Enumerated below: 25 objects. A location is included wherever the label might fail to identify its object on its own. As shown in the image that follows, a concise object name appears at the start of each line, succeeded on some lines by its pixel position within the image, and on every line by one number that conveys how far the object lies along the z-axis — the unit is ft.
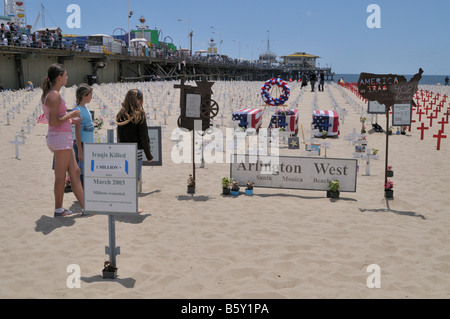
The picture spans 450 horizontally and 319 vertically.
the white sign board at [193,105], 22.39
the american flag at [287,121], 42.73
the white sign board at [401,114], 32.07
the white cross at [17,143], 29.17
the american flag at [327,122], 42.60
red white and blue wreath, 41.84
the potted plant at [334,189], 20.98
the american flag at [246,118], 44.14
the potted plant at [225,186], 21.71
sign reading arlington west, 21.26
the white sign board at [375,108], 43.88
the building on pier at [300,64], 347.11
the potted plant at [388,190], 21.24
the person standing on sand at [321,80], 127.53
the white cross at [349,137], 36.33
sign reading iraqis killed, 12.25
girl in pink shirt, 15.67
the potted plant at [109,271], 12.50
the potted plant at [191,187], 22.02
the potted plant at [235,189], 21.53
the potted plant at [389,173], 24.34
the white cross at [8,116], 42.48
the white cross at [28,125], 37.91
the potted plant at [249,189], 21.60
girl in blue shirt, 17.13
